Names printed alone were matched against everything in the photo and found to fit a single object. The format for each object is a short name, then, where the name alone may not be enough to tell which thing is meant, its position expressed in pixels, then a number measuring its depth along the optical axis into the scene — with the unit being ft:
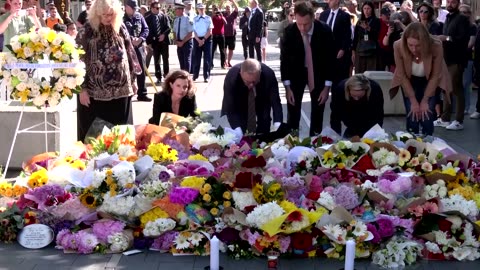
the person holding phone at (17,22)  27.07
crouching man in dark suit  22.89
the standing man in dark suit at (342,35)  32.55
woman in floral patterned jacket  21.94
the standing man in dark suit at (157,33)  45.50
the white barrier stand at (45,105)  20.11
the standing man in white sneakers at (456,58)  32.14
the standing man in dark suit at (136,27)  37.76
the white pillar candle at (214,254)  13.75
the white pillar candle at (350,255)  13.47
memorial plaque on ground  16.34
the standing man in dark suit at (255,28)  57.67
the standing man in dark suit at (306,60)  25.40
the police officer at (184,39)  47.78
